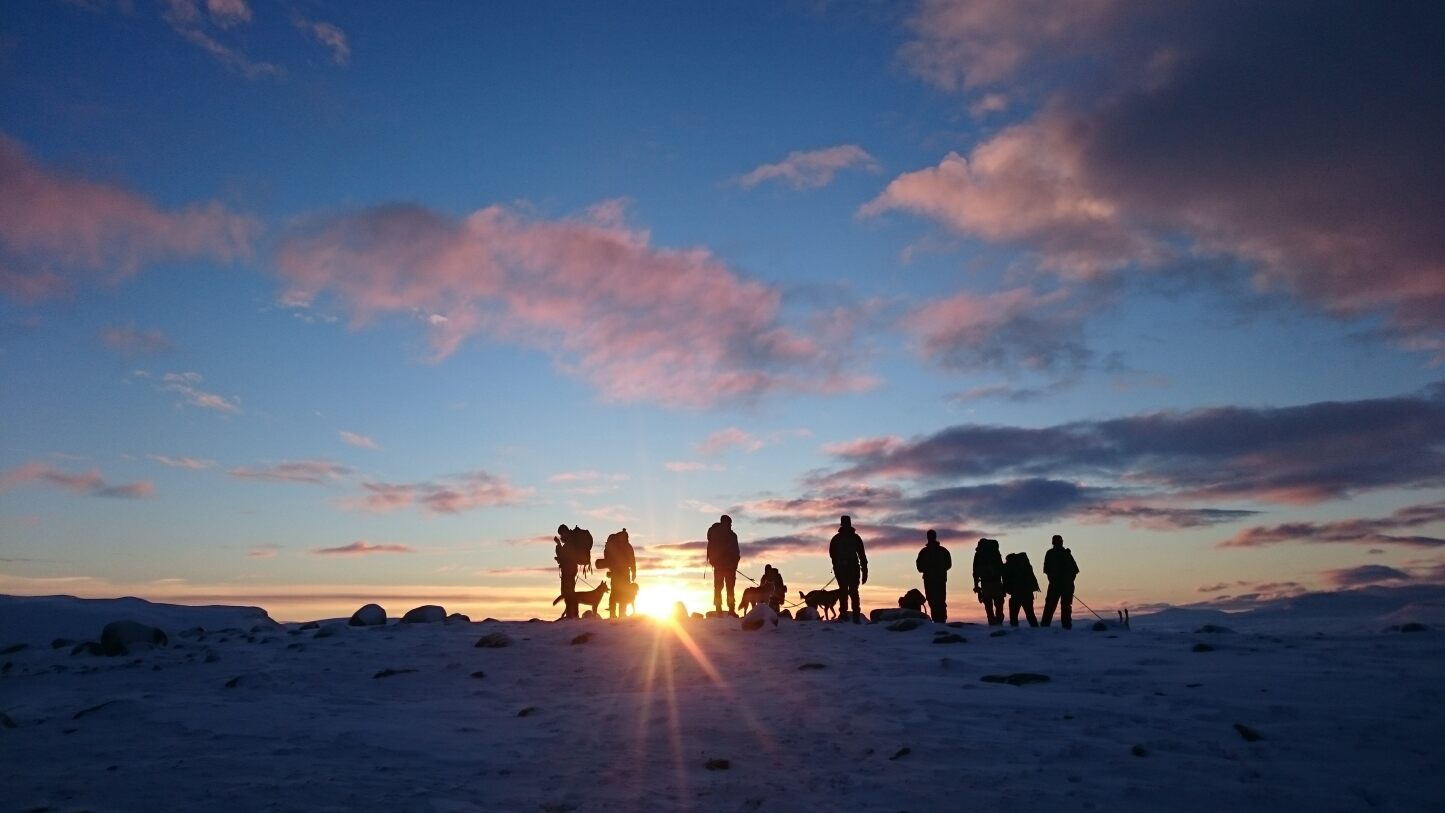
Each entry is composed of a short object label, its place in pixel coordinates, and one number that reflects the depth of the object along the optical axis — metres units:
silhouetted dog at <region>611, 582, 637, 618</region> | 25.44
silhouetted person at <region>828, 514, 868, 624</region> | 21.27
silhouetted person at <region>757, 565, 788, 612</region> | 26.30
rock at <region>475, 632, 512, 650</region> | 19.41
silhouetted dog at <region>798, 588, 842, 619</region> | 24.98
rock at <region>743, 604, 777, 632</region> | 20.22
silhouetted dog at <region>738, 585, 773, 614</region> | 26.02
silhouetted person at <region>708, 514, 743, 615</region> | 22.89
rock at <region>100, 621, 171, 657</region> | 21.52
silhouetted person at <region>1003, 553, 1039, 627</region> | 22.03
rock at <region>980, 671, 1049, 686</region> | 13.48
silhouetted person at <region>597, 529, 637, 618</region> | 24.89
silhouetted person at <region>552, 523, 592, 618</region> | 24.41
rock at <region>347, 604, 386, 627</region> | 24.80
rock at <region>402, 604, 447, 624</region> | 25.17
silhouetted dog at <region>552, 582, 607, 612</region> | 25.78
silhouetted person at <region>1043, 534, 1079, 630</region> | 21.33
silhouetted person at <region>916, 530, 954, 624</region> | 22.19
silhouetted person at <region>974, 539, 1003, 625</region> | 22.52
